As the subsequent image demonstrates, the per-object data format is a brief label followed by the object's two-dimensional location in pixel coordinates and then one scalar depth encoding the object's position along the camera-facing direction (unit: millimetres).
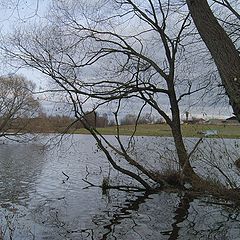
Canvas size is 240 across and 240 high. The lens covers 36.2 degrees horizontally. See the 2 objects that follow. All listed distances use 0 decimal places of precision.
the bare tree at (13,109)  33844
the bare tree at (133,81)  12031
